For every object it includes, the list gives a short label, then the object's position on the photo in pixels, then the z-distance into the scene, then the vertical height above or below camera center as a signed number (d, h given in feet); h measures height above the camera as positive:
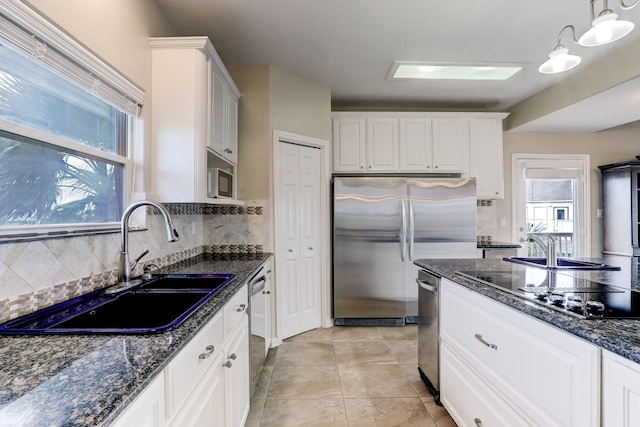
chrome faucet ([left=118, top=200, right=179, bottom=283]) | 4.83 -0.44
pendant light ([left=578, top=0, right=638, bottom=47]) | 4.66 +2.93
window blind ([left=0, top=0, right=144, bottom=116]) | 3.51 +2.26
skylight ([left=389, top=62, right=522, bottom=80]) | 9.70 +4.89
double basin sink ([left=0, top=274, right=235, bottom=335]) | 3.20 -1.18
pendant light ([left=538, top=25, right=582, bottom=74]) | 5.67 +2.96
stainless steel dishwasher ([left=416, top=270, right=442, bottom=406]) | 6.34 -2.48
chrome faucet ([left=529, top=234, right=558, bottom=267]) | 5.78 -0.57
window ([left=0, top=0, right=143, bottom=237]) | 3.61 +1.24
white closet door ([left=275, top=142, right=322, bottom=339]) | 9.88 -0.75
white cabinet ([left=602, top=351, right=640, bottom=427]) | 2.54 -1.50
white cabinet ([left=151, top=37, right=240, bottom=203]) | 6.31 +2.06
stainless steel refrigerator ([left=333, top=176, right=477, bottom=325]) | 10.82 -0.64
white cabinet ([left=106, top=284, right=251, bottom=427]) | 2.46 -1.77
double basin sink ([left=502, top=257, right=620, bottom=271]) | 5.81 -0.94
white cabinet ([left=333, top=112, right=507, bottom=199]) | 12.01 +2.92
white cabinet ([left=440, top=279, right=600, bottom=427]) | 3.02 -1.78
